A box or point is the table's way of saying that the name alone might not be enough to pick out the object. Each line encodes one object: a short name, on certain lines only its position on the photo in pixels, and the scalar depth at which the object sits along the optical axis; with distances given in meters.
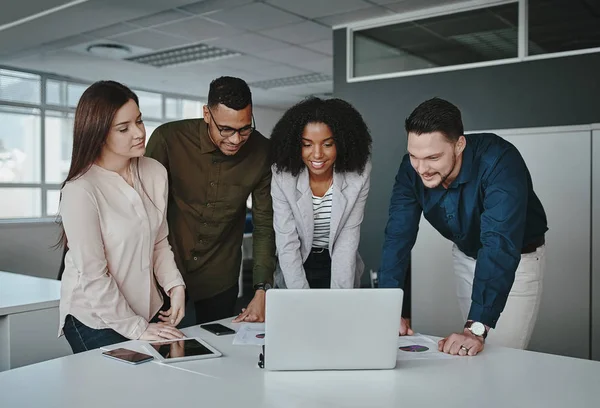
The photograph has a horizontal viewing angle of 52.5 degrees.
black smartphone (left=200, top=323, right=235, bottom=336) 2.02
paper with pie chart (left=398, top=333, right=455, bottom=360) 1.76
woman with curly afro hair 2.37
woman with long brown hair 1.84
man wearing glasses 2.42
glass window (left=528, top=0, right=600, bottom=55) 4.64
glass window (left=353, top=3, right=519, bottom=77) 5.12
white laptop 1.53
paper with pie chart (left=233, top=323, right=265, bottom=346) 1.89
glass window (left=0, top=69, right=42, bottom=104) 8.28
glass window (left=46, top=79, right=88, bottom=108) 8.84
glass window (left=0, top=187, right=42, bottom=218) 8.52
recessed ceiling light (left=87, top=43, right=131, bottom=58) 6.85
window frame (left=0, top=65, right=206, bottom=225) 8.47
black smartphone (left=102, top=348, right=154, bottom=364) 1.65
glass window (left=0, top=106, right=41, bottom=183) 8.45
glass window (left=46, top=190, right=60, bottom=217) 9.09
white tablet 1.70
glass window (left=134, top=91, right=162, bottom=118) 10.22
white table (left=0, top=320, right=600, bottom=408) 1.38
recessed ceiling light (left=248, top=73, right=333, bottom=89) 8.67
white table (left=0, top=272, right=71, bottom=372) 2.64
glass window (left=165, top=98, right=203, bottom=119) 10.71
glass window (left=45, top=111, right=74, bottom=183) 9.01
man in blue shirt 1.91
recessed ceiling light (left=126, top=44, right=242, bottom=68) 7.14
